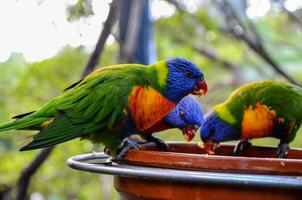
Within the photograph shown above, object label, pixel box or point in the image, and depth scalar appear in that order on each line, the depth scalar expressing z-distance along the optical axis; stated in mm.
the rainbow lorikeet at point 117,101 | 1465
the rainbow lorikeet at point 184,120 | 1514
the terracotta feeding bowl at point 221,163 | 1320
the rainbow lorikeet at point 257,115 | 1610
